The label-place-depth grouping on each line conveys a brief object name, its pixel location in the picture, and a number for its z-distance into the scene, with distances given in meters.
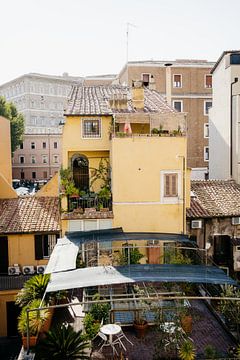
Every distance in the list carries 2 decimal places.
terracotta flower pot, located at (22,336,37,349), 12.16
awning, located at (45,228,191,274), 15.21
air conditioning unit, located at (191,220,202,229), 21.62
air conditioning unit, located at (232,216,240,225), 21.95
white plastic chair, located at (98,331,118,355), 12.48
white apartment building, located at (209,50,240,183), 27.64
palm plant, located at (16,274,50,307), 14.90
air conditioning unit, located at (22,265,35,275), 20.41
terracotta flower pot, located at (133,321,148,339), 13.72
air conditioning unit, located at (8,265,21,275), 20.27
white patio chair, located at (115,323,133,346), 13.11
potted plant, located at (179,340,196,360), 11.72
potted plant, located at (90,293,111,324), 13.83
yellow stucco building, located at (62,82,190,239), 19.33
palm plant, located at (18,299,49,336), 12.45
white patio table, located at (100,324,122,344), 12.29
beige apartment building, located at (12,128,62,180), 66.44
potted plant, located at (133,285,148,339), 13.73
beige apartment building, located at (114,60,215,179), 42.09
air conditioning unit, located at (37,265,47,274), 20.47
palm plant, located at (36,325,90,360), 11.41
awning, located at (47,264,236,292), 13.18
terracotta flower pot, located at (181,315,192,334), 14.05
